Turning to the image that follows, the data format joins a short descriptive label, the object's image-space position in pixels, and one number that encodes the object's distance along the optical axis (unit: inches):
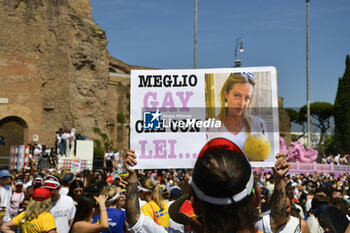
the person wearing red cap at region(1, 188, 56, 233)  188.9
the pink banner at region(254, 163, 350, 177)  1127.6
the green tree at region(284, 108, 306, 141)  3836.1
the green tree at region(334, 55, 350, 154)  2214.0
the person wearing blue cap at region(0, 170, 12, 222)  334.7
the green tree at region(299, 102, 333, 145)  3791.8
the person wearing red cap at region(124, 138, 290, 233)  67.4
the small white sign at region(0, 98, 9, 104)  1279.5
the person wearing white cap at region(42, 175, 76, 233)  225.8
